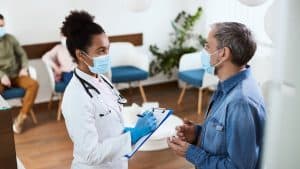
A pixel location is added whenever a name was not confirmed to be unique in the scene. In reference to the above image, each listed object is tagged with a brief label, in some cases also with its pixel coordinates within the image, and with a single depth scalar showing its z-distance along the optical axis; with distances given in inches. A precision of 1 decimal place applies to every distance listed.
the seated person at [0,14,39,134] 184.9
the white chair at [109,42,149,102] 206.4
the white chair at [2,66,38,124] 180.0
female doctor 74.0
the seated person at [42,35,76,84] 194.5
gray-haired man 65.5
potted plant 236.1
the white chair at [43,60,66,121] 190.5
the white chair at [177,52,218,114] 198.8
